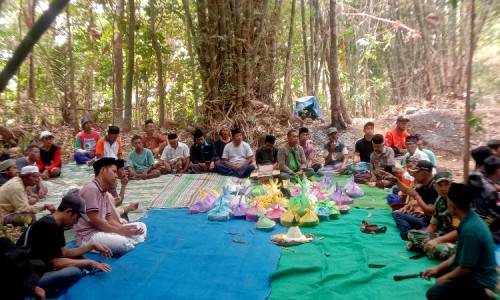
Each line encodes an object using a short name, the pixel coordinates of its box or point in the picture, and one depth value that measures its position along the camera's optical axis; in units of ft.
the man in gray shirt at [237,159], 23.89
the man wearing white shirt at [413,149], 18.86
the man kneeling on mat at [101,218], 12.21
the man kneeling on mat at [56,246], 9.94
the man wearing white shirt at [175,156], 24.43
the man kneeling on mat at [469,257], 7.97
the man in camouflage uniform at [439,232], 11.09
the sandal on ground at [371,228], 14.16
